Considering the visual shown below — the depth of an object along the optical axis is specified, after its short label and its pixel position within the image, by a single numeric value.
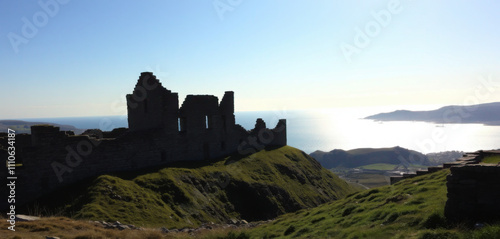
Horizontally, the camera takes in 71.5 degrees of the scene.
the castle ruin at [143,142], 23.95
